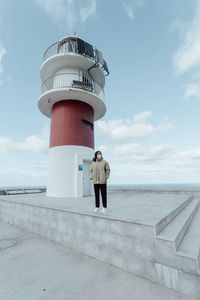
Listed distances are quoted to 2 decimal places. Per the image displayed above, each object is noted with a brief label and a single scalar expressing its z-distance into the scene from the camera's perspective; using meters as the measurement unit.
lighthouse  8.85
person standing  4.59
